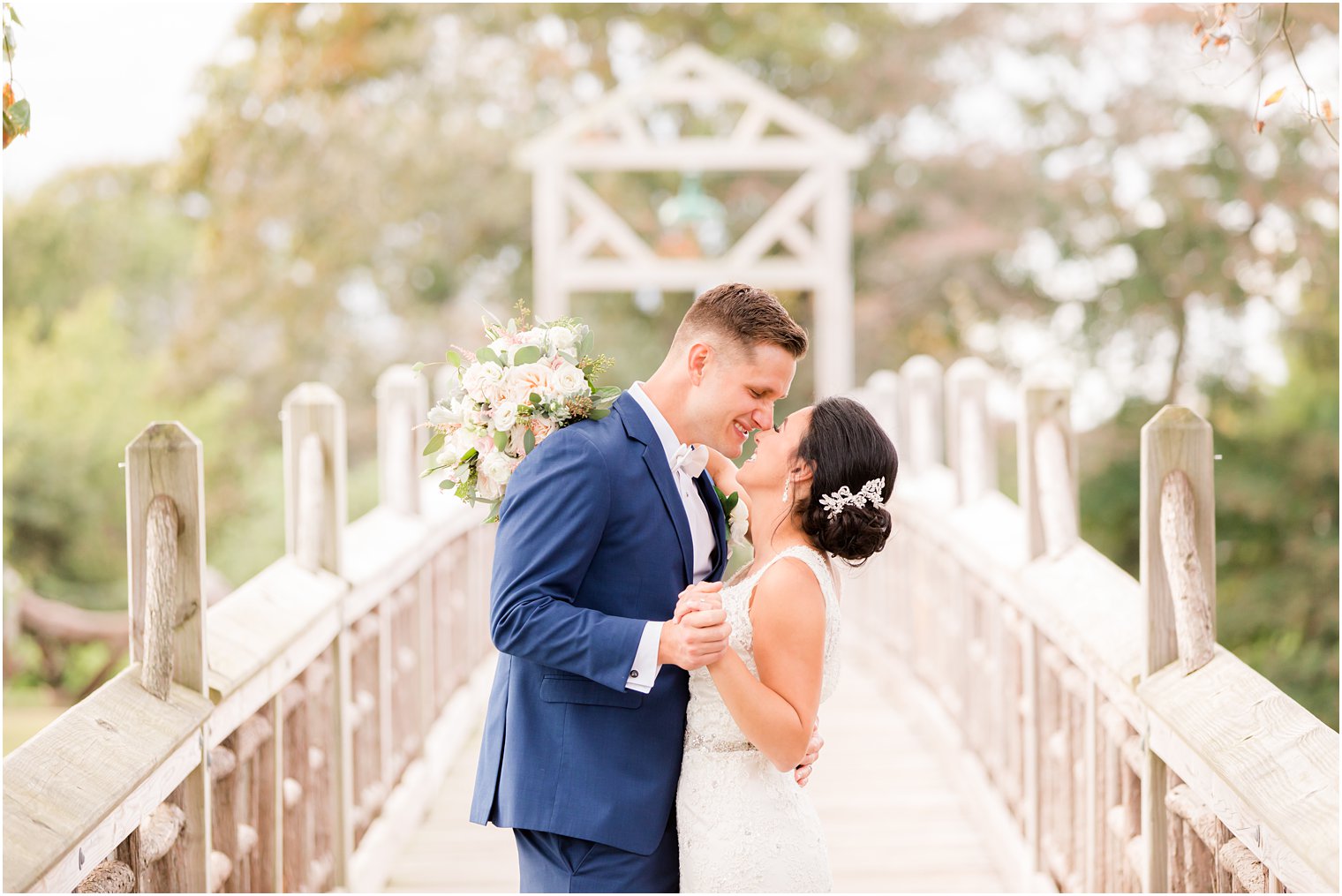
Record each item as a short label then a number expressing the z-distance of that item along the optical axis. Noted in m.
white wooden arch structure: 16.97
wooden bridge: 4.48
